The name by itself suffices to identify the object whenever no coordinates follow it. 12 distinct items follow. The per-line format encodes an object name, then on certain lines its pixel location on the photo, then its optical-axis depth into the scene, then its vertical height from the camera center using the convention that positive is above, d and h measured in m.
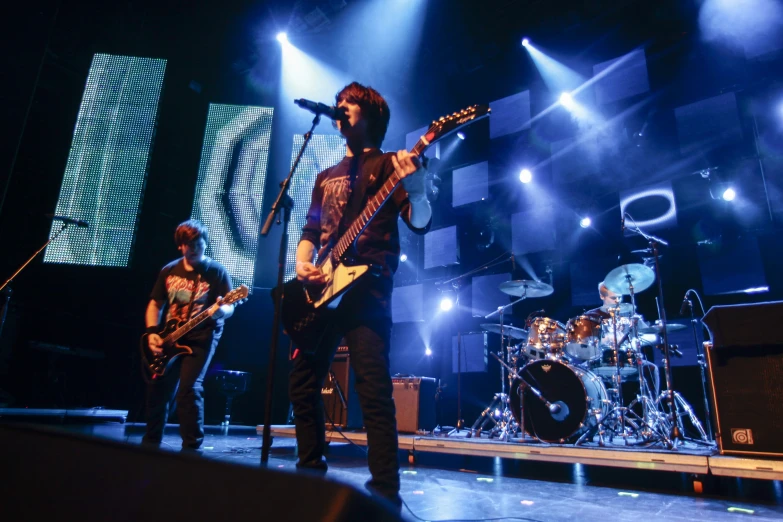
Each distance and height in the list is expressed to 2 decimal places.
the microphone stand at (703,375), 4.93 +0.40
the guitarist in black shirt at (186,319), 3.30 +0.52
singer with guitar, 1.99 +0.56
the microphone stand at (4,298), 5.69 +1.04
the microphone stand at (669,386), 3.80 +0.20
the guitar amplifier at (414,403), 5.59 +0.00
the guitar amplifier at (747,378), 3.21 +0.25
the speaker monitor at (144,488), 0.43 -0.09
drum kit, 4.47 +0.31
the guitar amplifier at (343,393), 5.65 +0.06
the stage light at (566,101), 7.09 +4.30
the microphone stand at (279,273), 2.13 +0.57
